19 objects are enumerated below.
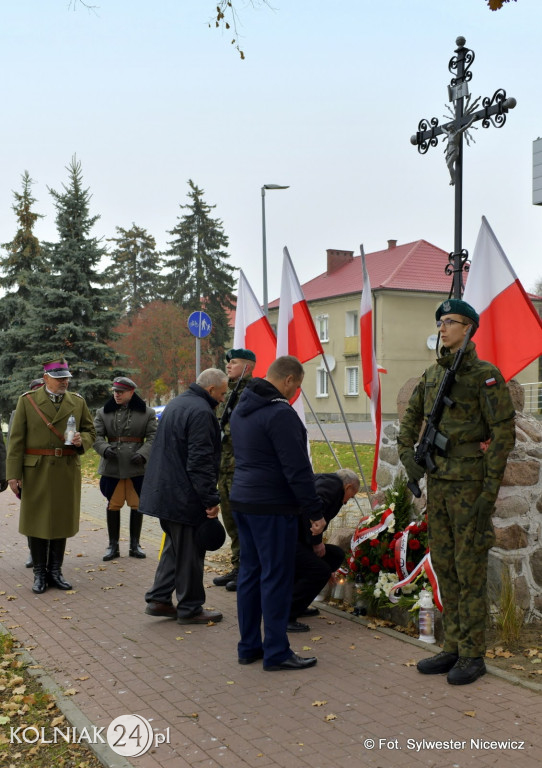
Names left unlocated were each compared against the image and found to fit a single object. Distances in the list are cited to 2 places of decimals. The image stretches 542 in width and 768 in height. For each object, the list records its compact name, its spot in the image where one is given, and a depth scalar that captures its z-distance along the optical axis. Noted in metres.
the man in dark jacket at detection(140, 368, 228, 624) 6.35
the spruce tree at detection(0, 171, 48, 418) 31.37
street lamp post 24.97
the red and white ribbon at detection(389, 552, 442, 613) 5.89
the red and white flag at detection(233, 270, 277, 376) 9.16
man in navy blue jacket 5.28
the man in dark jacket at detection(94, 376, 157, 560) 9.28
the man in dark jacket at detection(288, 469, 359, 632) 6.34
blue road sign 16.95
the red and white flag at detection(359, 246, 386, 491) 7.79
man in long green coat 7.91
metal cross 7.68
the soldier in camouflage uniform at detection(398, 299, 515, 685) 4.89
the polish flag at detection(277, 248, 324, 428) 8.41
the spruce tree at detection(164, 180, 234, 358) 54.41
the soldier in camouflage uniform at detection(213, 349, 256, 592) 7.54
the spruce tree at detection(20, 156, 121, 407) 25.91
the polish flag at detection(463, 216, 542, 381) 6.60
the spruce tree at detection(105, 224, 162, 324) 63.78
